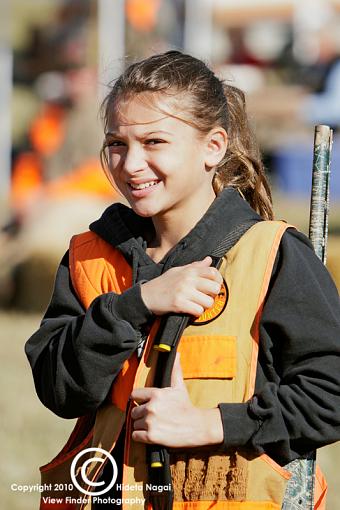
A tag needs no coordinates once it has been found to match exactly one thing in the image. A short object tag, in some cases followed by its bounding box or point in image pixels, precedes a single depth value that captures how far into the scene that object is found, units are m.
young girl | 4.50
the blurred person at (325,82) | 32.84
